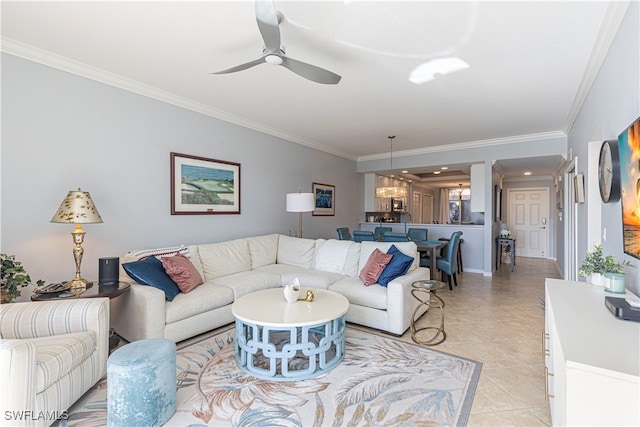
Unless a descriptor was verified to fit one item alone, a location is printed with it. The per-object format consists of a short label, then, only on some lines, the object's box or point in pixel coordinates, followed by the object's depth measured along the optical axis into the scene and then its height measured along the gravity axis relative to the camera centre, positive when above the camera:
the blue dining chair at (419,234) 5.90 -0.33
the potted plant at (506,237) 7.19 -0.46
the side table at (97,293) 2.28 -0.62
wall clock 1.91 +0.32
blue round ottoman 1.68 -0.99
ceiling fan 1.70 +1.15
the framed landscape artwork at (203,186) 3.71 +0.41
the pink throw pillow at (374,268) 3.33 -0.57
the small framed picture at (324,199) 6.08 +0.39
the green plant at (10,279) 2.18 -0.47
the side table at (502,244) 6.70 -0.64
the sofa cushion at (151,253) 3.02 -0.39
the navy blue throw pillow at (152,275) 2.71 -0.54
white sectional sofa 2.67 -0.75
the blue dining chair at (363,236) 5.37 -0.34
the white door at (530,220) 8.40 -0.06
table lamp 2.42 +0.00
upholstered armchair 1.48 -0.80
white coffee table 2.26 -0.96
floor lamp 4.55 +0.23
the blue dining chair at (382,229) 6.57 -0.26
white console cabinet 0.91 -0.48
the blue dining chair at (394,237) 5.01 -0.33
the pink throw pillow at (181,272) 2.98 -0.56
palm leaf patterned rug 1.82 -1.22
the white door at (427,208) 10.44 +0.35
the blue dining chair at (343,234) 5.85 -0.33
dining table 4.74 -0.52
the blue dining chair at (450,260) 4.72 -0.68
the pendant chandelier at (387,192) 7.41 +0.63
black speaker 2.67 -0.49
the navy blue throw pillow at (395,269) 3.23 -0.56
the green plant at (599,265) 1.86 -0.30
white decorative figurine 2.67 -0.69
